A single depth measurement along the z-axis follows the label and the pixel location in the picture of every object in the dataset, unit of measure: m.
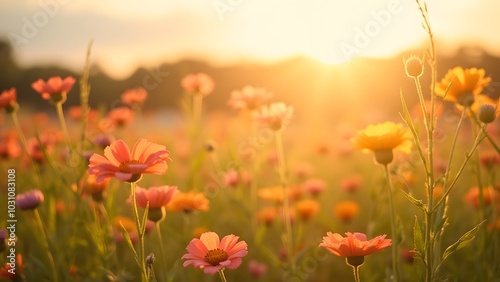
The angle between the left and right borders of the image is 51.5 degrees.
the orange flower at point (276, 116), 1.90
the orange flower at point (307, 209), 2.45
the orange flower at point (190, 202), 1.87
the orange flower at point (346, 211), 2.48
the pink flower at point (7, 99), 1.80
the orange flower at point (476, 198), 2.14
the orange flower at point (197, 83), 2.47
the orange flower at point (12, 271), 1.48
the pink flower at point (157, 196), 1.29
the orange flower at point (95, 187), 1.77
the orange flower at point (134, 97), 2.43
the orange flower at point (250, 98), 2.14
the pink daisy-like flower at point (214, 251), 1.05
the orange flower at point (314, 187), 2.69
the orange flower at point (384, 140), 1.31
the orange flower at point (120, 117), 2.44
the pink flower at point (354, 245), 1.02
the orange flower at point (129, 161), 1.04
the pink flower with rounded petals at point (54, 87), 1.69
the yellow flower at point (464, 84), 1.48
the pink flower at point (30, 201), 1.61
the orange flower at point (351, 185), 2.78
